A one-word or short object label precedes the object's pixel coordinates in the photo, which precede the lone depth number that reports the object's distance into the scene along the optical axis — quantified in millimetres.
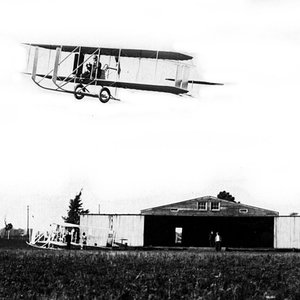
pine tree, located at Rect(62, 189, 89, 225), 148125
